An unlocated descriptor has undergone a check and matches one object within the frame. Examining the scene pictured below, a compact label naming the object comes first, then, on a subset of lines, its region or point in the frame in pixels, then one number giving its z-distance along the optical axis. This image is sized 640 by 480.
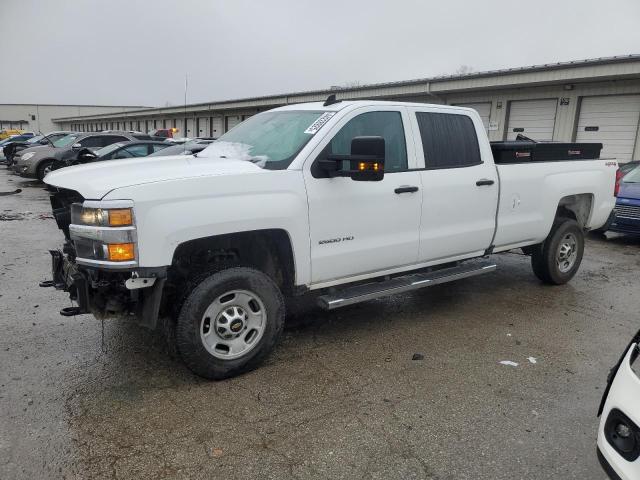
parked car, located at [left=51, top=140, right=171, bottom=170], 12.61
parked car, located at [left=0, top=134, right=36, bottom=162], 26.04
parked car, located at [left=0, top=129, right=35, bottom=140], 52.94
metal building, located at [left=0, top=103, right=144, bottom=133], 87.88
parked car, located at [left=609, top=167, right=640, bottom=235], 9.27
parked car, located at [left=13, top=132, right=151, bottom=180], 16.42
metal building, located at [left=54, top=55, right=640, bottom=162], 14.83
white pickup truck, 3.32
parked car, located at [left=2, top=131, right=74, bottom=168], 20.62
